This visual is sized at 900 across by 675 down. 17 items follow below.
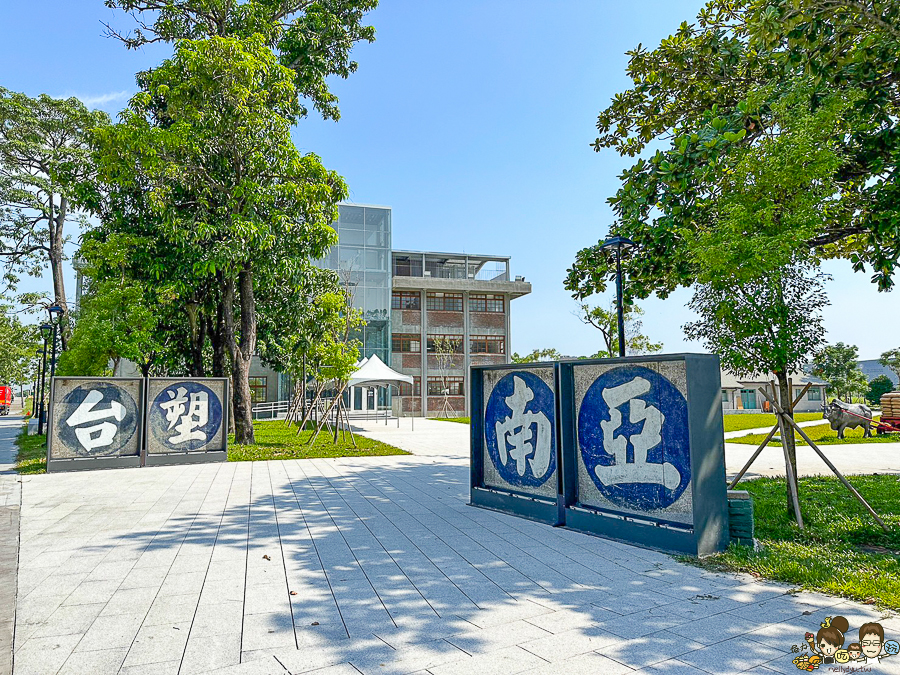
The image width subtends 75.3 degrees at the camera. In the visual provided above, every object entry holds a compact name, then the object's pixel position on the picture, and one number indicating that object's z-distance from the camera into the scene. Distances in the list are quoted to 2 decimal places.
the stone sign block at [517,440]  6.88
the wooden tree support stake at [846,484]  5.87
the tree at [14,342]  39.25
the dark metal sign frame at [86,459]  11.25
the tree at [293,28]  17.67
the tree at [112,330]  16.77
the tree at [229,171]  15.52
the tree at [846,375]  50.03
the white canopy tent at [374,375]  23.84
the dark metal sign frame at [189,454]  12.21
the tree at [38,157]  25.77
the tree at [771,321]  6.09
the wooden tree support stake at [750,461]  6.08
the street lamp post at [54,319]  18.91
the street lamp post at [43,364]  20.69
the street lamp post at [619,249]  9.10
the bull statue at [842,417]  18.27
